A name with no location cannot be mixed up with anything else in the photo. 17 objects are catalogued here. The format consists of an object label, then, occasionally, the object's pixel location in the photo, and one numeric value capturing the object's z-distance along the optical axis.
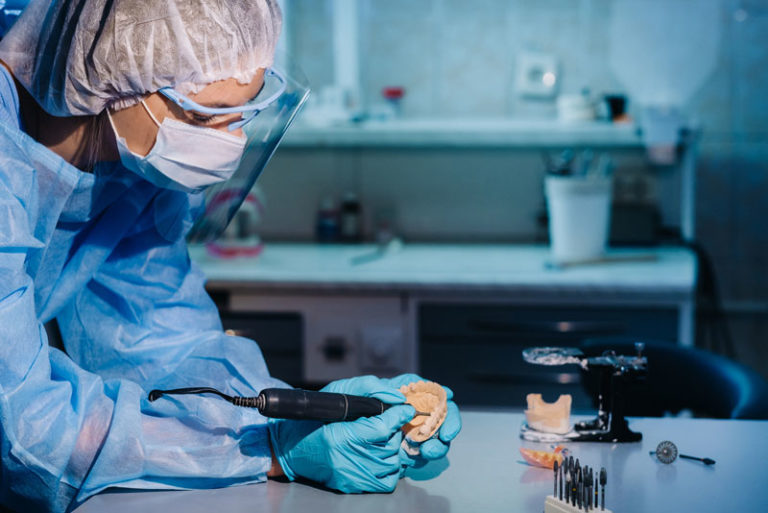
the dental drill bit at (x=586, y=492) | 1.10
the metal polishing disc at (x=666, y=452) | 1.31
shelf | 3.09
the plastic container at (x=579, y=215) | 2.88
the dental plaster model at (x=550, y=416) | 1.41
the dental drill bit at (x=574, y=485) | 1.11
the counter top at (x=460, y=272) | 2.66
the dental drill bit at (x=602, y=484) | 1.10
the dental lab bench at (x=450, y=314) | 2.67
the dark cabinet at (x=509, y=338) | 2.68
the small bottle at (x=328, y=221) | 3.38
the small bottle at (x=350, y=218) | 3.35
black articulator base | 1.40
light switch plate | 3.20
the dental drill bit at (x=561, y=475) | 1.13
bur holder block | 1.09
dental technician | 1.16
